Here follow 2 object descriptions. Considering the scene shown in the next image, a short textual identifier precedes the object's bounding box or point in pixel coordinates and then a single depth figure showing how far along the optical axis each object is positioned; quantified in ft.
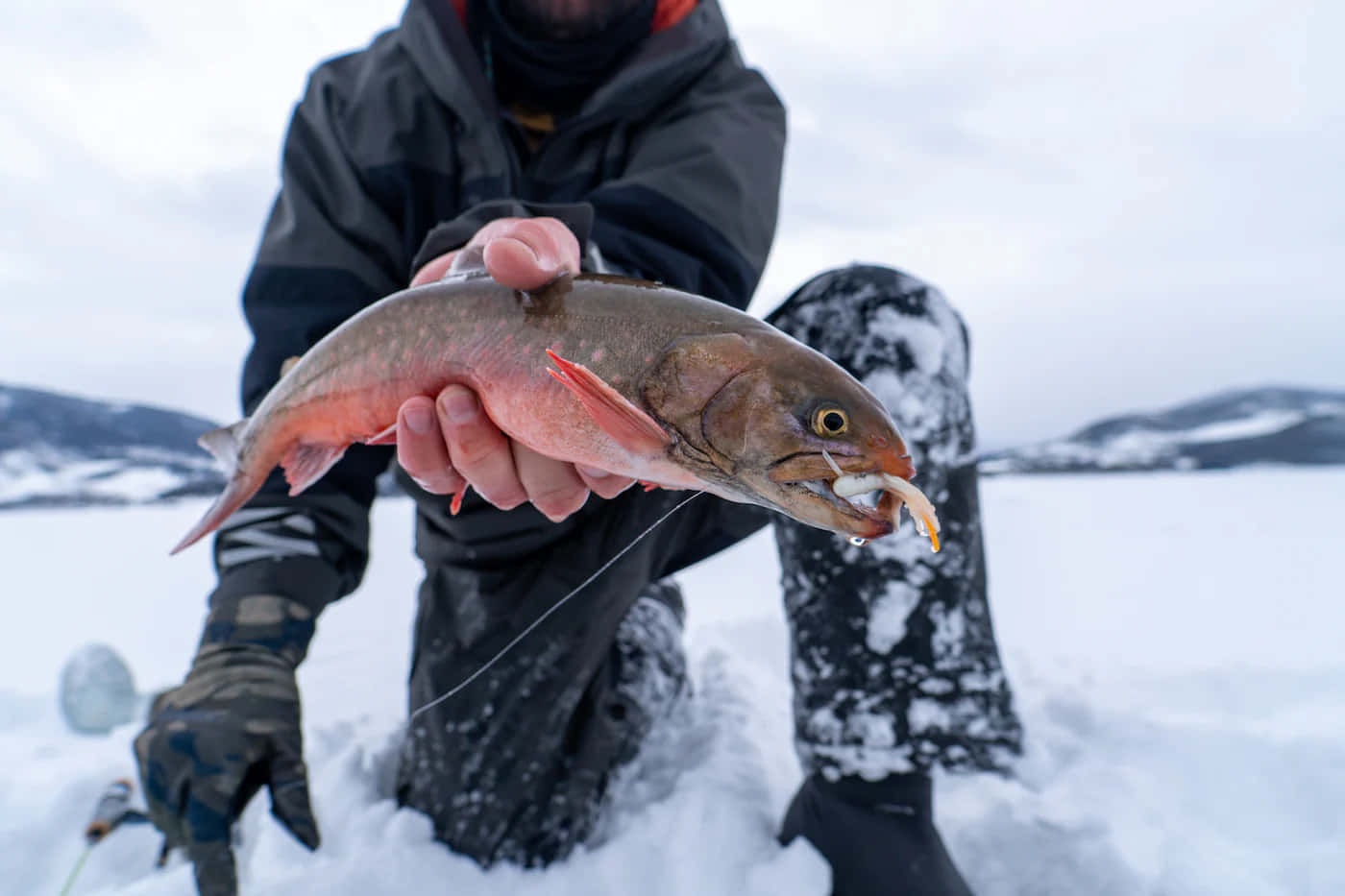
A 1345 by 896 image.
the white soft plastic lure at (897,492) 1.02
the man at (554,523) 1.72
